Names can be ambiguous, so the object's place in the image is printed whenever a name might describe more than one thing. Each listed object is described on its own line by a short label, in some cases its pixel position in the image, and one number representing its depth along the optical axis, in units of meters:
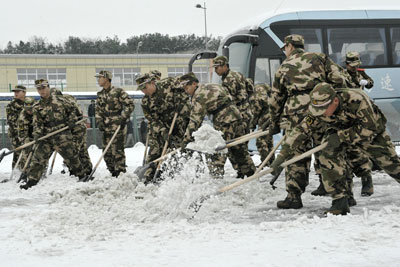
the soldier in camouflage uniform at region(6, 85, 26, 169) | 18.03
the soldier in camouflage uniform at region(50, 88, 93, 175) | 17.03
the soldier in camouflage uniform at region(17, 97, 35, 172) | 16.71
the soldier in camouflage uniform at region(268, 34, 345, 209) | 9.54
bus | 20.97
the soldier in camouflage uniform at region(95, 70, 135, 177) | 15.81
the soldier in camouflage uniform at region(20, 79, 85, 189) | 14.97
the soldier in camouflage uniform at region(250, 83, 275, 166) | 16.78
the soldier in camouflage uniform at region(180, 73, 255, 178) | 12.04
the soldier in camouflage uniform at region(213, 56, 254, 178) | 14.81
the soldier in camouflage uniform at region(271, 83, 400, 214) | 8.26
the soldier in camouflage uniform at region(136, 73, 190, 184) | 14.84
